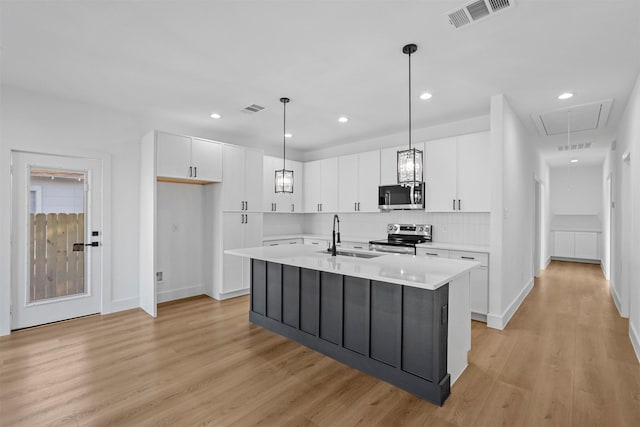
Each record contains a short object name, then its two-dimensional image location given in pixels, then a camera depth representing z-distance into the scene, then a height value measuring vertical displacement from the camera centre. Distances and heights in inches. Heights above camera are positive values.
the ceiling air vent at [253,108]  164.6 +56.5
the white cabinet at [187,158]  170.2 +31.9
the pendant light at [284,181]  155.1 +16.7
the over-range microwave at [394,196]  189.9 +11.5
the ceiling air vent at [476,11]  82.3 +55.6
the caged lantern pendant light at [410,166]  109.3 +17.0
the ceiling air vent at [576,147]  239.6 +54.0
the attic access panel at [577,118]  157.8 +54.0
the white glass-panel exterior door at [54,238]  143.3 -11.7
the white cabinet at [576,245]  326.6 -31.7
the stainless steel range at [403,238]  183.8 -15.2
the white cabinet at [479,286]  152.5 -34.9
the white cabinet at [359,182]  215.9 +23.4
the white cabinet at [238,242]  196.1 -17.9
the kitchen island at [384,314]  91.5 -34.0
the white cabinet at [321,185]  239.5 +22.9
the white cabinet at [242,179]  197.9 +22.9
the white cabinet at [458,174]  167.0 +23.0
